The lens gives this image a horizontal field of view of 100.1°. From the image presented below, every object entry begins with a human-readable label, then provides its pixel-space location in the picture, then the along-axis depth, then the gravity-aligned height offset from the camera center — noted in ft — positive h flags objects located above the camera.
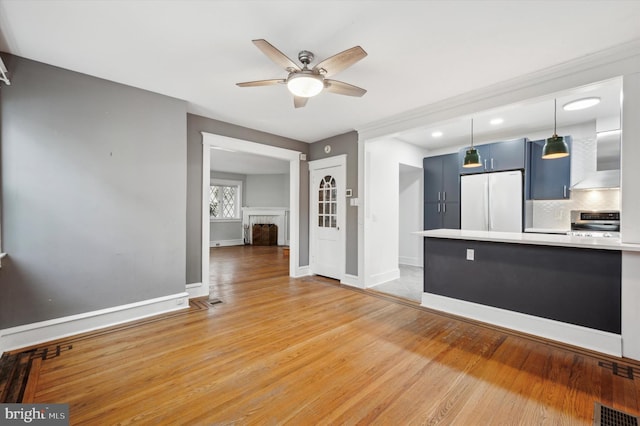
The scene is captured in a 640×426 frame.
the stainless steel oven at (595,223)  13.11 -0.53
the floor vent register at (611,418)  5.06 -3.97
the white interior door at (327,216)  15.65 -0.30
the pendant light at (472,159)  12.53 +2.49
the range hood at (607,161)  12.22 +2.41
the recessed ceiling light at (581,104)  10.84 +4.55
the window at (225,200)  30.49 +1.32
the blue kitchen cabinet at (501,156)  14.93 +3.26
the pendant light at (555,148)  9.71 +2.37
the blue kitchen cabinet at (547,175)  13.94 +2.00
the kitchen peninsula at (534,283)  7.73 -2.41
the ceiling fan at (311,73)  6.41 +3.76
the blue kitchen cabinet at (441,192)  17.66 +1.37
